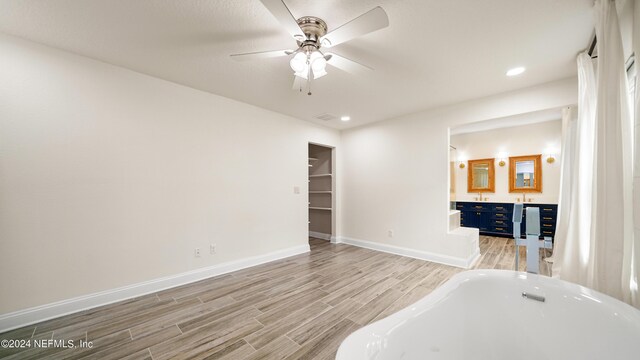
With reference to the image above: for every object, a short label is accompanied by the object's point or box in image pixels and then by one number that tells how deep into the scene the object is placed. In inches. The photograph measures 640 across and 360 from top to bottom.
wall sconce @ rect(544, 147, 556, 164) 191.6
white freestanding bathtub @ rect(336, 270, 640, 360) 42.1
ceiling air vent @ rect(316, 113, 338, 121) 156.2
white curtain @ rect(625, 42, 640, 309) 45.8
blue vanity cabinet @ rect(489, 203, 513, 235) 201.5
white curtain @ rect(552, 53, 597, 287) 68.4
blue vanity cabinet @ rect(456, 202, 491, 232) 213.6
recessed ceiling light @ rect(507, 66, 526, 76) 94.5
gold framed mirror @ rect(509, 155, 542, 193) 198.7
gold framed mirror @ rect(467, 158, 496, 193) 221.1
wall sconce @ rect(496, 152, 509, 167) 214.7
